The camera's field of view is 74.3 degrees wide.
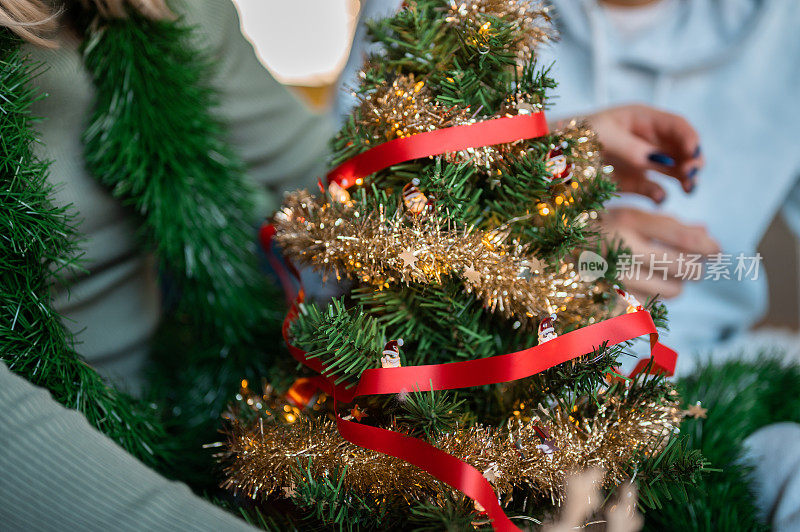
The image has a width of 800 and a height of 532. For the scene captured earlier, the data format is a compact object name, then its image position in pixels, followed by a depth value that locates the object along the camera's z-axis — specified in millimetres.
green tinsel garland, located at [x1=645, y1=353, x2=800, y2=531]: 427
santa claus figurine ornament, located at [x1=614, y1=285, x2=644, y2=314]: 374
